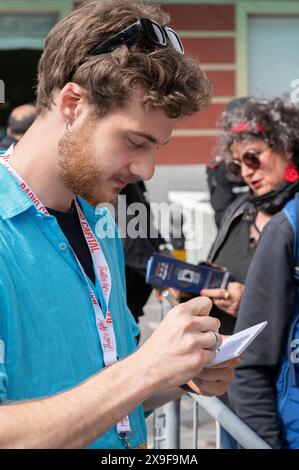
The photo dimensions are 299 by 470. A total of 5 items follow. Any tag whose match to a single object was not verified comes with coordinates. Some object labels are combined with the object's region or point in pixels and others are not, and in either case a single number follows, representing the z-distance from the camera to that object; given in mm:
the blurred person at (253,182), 3385
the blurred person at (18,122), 5410
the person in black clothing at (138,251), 3816
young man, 1556
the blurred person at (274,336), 2586
